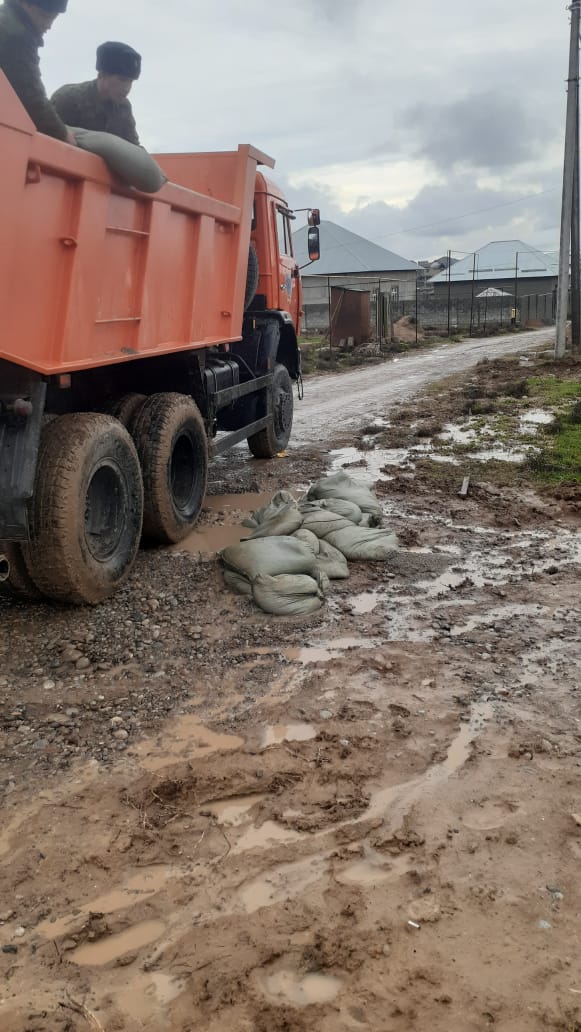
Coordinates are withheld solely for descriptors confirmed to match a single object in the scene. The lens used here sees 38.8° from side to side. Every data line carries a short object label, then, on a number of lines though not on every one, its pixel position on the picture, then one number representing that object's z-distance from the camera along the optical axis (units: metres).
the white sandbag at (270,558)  4.98
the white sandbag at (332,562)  5.30
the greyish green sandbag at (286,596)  4.75
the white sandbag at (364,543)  5.62
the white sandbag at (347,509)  6.10
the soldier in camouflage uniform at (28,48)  3.79
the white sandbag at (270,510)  5.94
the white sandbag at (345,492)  6.48
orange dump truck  3.95
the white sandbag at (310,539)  5.36
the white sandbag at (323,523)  5.78
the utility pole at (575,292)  21.73
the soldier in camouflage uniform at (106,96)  5.09
